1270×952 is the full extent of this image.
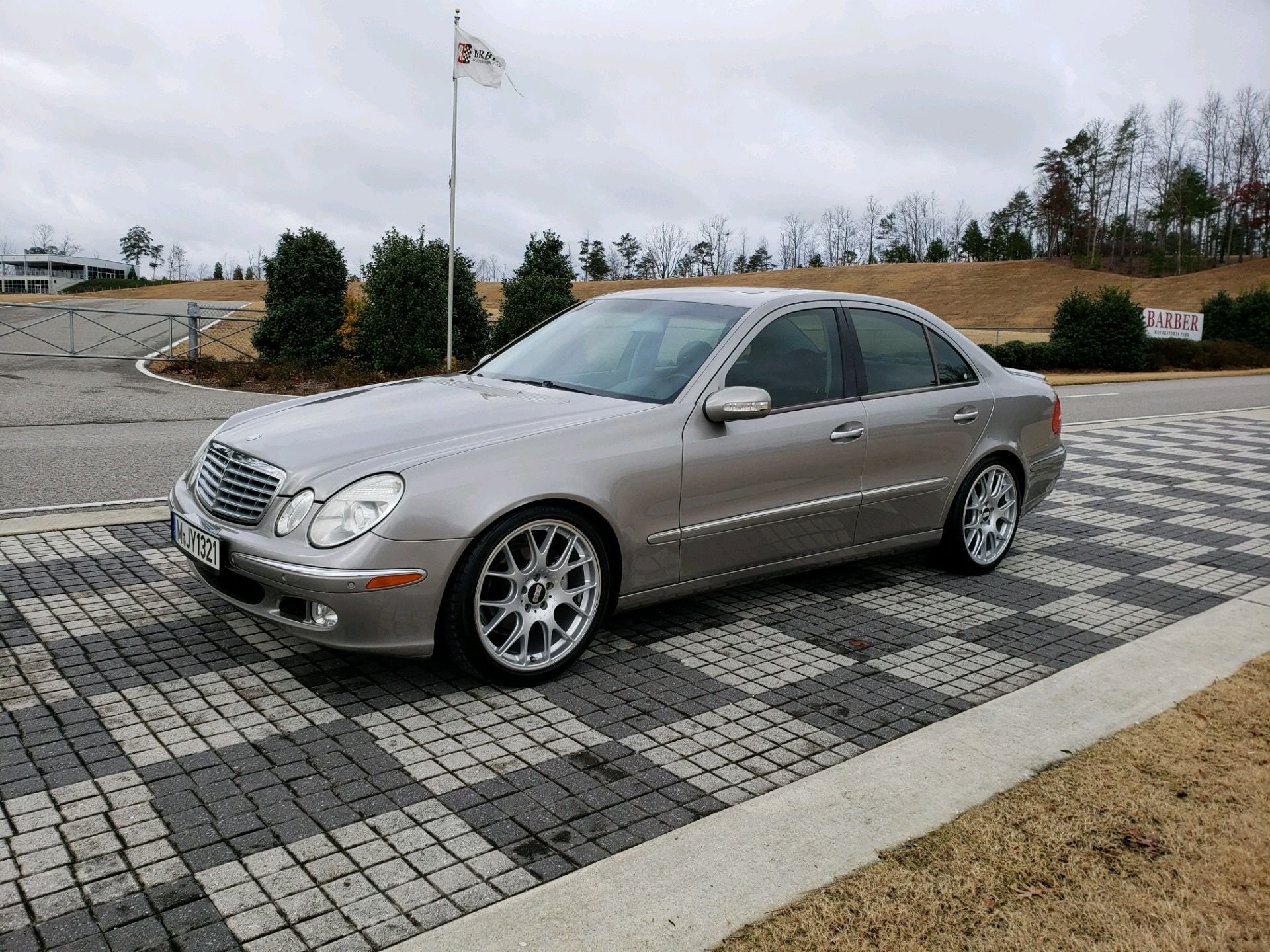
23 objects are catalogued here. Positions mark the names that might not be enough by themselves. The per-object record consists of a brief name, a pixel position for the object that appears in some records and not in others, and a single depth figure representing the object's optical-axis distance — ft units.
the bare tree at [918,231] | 419.54
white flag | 68.23
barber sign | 128.77
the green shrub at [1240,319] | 141.90
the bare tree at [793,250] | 412.98
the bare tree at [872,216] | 420.36
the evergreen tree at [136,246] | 436.35
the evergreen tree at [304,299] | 69.21
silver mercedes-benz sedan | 13.20
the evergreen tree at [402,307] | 67.26
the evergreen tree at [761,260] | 392.68
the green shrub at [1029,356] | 107.86
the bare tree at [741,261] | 391.04
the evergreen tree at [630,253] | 386.52
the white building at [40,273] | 363.15
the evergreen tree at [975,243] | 358.84
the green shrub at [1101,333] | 109.19
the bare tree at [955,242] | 388.57
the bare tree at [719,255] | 385.99
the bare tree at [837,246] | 417.90
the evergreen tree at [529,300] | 79.97
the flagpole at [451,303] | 63.62
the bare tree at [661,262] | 382.01
